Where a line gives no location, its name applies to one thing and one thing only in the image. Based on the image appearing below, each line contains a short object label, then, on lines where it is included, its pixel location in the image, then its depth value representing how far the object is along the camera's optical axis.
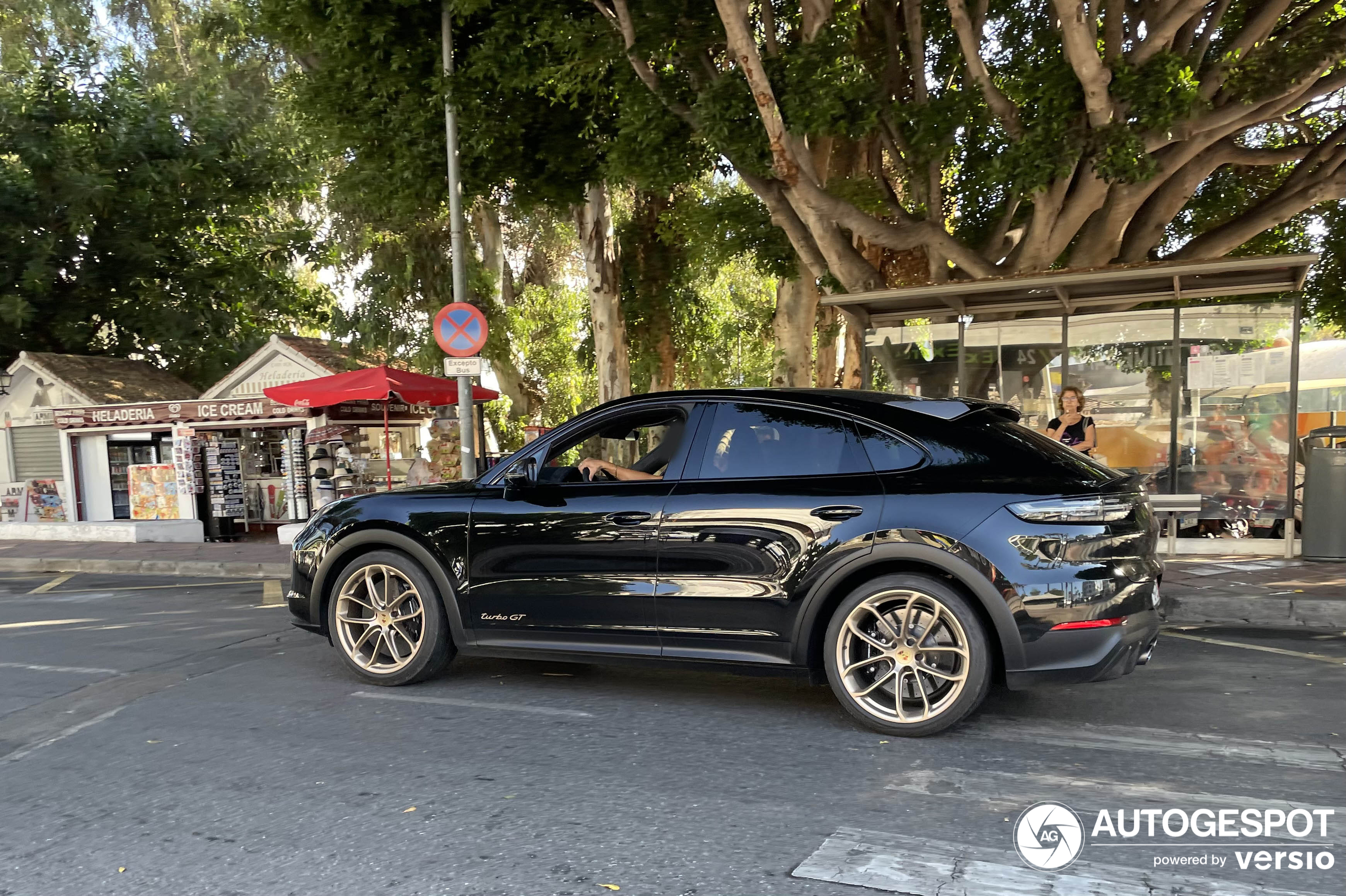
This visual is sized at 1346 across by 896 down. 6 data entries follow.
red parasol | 12.36
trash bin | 8.46
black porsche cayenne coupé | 4.06
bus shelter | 9.20
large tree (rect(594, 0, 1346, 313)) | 9.07
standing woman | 8.32
